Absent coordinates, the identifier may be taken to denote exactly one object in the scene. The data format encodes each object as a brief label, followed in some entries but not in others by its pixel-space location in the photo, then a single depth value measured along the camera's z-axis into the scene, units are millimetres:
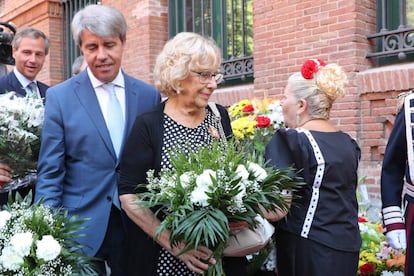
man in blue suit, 2545
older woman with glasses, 2367
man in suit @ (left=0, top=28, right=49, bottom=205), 4031
